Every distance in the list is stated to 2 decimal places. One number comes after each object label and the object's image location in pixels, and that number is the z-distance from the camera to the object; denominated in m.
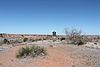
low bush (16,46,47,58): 7.32
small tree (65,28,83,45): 19.22
